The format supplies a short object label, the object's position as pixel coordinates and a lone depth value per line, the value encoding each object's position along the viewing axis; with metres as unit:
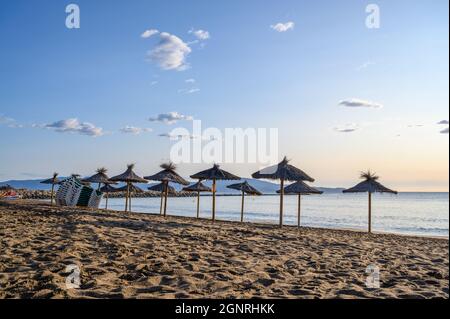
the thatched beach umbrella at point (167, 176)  18.19
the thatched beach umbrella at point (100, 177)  24.50
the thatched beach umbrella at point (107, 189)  27.48
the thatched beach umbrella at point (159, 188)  25.99
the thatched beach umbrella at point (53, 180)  30.53
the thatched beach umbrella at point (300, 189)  18.33
